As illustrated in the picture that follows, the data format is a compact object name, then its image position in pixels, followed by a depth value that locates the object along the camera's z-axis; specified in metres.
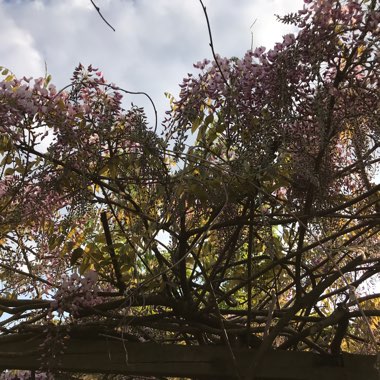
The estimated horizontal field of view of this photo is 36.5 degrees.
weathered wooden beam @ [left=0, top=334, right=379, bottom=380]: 1.14
